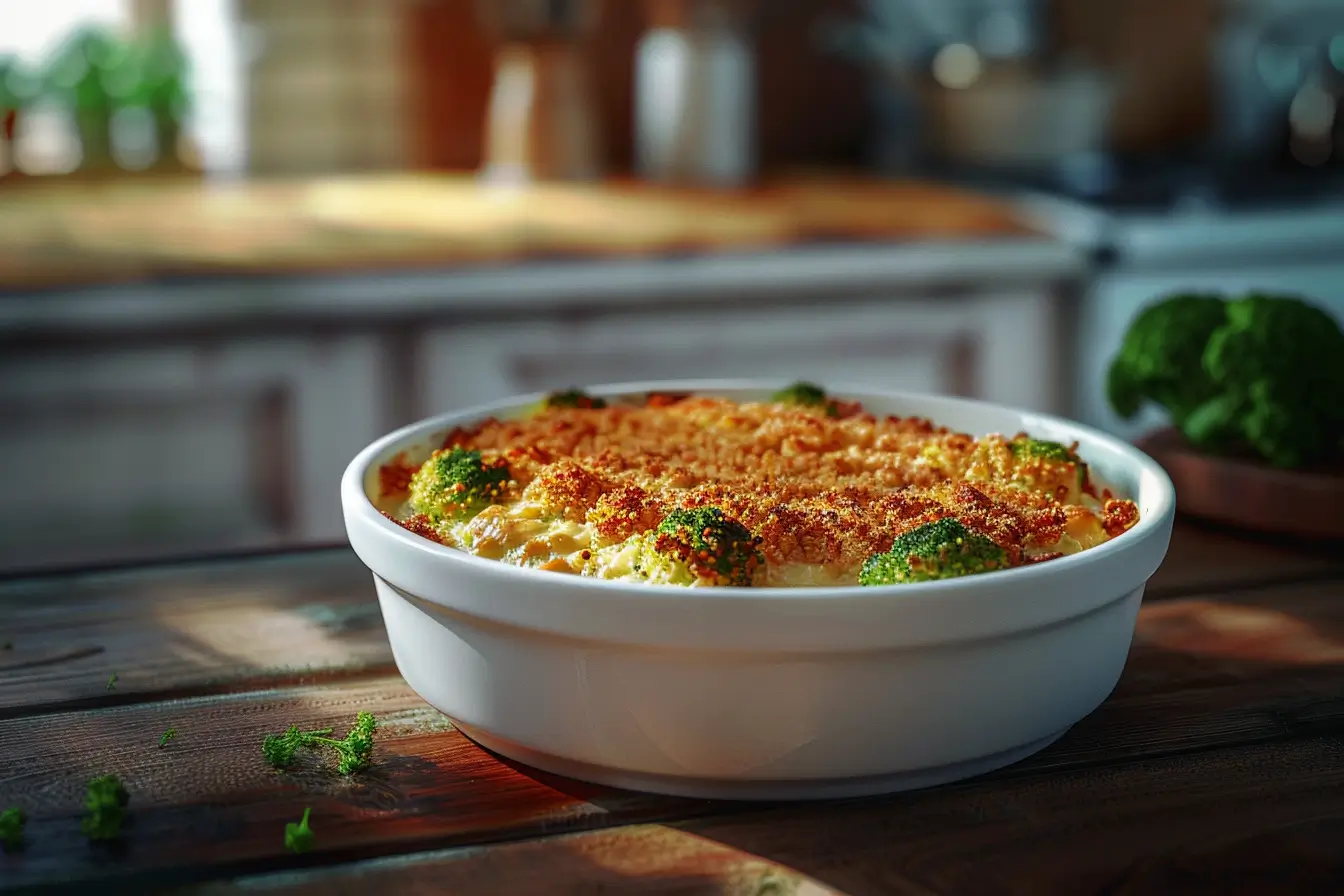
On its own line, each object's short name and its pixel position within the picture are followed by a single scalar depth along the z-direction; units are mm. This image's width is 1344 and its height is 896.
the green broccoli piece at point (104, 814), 757
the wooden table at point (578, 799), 728
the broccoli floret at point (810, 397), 1201
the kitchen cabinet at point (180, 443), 2205
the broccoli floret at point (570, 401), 1210
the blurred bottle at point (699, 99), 2982
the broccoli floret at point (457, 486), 946
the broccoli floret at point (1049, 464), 1010
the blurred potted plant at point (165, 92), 3105
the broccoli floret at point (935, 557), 799
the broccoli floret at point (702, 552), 801
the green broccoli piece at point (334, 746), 839
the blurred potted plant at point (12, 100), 3010
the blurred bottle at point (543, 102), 2920
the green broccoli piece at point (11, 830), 750
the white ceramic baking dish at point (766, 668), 739
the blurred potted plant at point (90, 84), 3076
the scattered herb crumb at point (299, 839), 743
